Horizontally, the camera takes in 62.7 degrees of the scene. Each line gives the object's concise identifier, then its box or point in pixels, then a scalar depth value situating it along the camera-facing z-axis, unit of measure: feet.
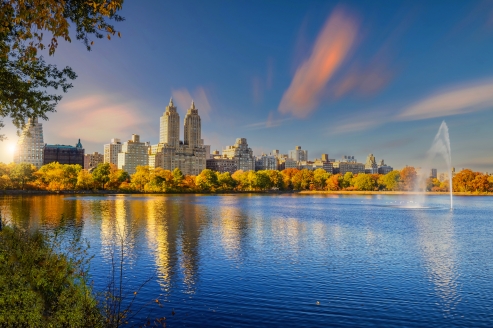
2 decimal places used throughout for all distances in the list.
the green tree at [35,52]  38.24
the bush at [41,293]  42.88
